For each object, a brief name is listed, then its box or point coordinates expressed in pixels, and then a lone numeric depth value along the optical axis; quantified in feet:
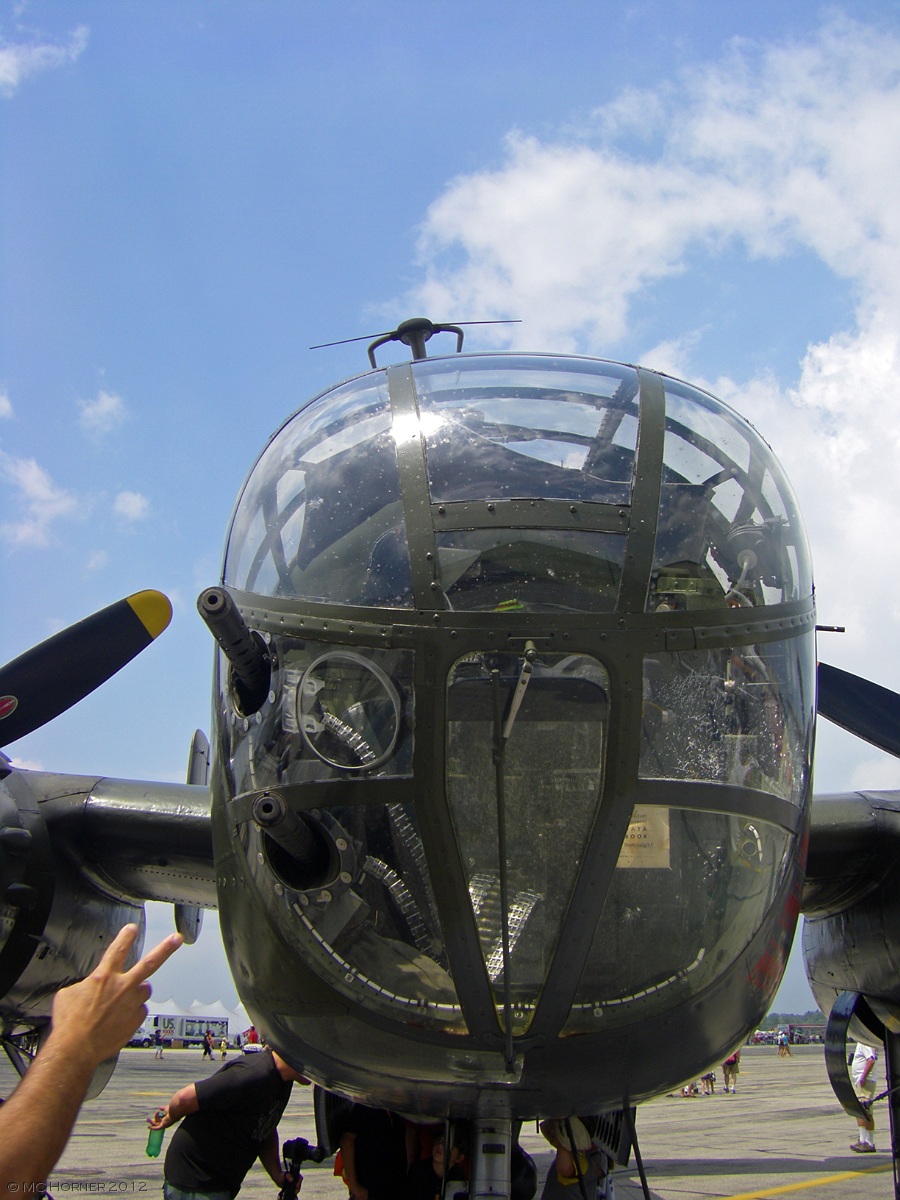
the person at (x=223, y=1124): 19.45
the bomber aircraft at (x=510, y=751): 12.48
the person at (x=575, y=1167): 16.65
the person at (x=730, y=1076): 89.53
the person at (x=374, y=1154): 18.58
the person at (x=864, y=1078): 44.65
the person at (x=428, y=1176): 17.21
